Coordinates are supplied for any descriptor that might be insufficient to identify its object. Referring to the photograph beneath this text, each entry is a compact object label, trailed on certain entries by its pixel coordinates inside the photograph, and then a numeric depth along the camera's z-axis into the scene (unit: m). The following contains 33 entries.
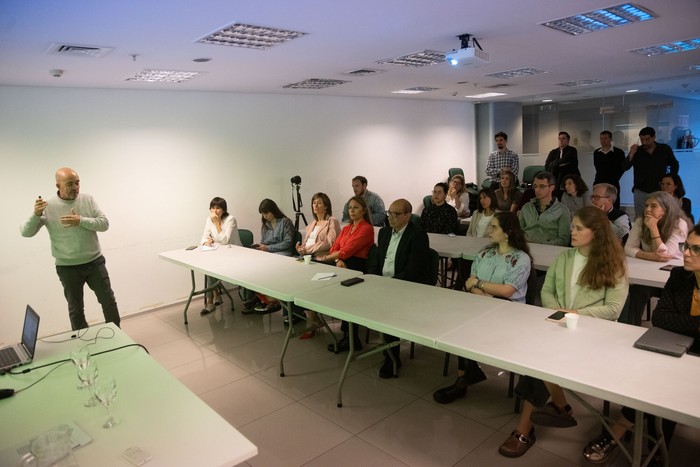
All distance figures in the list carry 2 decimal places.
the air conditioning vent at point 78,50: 3.23
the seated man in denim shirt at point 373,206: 6.47
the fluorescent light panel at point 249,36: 3.12
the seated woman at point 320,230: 4.93
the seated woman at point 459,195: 6.50
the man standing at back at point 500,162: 7.93
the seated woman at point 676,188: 4.91
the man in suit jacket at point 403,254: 3.63
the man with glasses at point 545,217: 4.48
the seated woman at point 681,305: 2.13
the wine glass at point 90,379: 1.96
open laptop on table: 2.37
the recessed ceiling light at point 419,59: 4.37
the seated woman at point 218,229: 5.36
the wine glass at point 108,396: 1.80
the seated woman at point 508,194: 5.66
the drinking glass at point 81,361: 2.09
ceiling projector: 3.59
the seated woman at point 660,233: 3.47
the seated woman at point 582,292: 2.52
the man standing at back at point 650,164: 6.34
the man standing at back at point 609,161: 7.05
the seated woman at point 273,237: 5.30
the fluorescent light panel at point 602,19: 3.24
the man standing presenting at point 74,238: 3.91
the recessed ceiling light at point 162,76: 4.48
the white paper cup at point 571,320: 2.28
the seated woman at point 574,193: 5.01
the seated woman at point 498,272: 3.01
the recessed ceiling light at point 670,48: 4.67
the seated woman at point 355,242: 4.39
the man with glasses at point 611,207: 3.98
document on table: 3.56
